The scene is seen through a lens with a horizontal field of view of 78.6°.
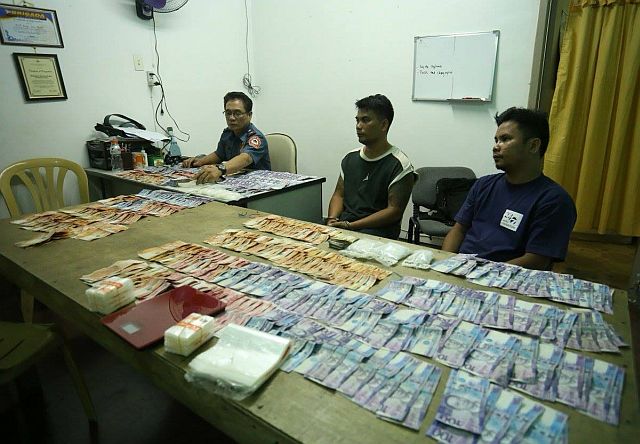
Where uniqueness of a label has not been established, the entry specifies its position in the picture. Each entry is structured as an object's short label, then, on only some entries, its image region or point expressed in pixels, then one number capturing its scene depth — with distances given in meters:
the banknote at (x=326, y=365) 0.77
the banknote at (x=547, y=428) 0.62
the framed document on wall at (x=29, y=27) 2.55
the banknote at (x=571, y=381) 0.70
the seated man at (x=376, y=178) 2.11
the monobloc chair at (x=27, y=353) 1.26
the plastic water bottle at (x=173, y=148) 3.35
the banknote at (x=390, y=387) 0.70
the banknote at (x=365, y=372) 0.74
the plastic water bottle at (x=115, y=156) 2.85
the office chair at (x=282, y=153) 3.06
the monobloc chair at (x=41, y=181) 2.38
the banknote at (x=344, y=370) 0.75
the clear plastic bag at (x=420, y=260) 1.27
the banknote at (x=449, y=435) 0.62
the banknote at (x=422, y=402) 0.66
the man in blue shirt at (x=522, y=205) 1.45
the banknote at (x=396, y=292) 1.07
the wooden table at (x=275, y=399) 0.64
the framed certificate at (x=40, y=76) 2.65
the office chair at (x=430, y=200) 2.70
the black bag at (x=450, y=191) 2.73
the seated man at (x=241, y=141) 2.80
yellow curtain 2.85
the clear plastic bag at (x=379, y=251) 1.32
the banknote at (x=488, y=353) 0.78
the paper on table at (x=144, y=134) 3.04
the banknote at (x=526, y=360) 0.76
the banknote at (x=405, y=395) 0.68
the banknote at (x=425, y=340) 0.84
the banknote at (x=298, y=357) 0.80
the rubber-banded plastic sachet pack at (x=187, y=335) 0.83
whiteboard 2.88
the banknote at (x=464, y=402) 0.65
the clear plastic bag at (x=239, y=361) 0.73
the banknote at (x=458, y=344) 0.81
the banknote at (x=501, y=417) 0.63
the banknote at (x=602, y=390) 0.67
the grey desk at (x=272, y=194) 2.32
